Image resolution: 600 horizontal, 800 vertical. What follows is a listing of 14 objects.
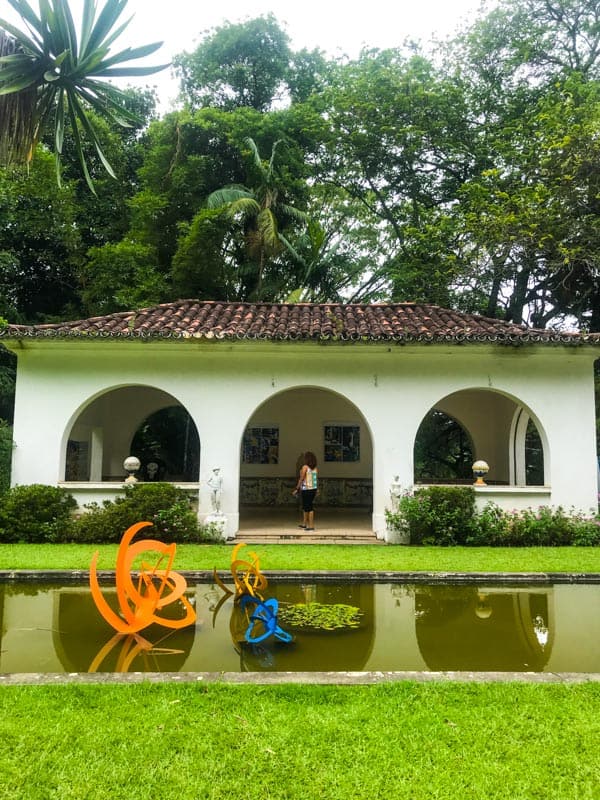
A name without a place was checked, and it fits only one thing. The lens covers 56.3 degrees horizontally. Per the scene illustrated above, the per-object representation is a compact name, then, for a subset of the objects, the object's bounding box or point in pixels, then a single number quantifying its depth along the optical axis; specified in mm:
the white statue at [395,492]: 10703
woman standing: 11266
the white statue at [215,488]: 10453
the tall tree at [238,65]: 24922
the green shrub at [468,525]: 10164
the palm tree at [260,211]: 19250
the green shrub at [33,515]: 9852
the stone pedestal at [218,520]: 10383
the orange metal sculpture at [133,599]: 4984
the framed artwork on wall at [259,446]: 16094
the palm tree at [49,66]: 7430
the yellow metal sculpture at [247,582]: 5837
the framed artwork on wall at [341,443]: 16203
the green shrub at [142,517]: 9953
